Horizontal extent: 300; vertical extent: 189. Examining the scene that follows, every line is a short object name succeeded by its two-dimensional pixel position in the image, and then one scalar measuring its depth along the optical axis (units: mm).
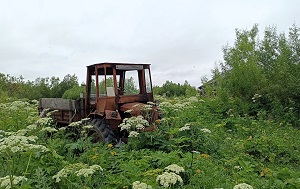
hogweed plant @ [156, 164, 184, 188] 2279
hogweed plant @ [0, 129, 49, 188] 2217
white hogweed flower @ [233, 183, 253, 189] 2246
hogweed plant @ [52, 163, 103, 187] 2517
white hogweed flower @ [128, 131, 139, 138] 4437
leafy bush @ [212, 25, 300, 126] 9006
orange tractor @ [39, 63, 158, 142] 5588
